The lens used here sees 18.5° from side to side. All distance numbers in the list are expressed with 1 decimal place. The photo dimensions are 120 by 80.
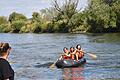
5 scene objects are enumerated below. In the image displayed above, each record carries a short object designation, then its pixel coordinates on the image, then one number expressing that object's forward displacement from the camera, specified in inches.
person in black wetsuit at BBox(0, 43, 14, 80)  232.8
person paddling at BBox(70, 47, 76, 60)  957.2
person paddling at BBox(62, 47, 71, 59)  938.1
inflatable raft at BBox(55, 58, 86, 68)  908.0
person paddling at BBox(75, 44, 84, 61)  982.5
